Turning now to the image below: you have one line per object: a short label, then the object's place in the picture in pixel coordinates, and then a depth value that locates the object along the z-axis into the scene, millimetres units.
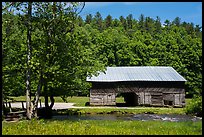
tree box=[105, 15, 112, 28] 124112
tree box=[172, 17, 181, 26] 138125
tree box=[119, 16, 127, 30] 129750
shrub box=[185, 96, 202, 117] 20594
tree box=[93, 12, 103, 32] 118125
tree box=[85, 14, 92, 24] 125250
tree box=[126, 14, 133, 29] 130800
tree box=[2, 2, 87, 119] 22625
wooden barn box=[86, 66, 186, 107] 45719
